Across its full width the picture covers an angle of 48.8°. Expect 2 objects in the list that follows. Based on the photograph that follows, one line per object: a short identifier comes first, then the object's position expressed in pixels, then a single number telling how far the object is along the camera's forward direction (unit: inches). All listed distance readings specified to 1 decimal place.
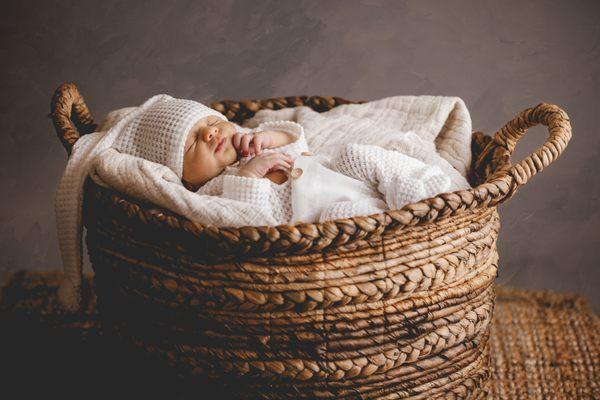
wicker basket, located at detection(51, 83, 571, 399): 38.0
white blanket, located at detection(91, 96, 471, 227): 41.9
